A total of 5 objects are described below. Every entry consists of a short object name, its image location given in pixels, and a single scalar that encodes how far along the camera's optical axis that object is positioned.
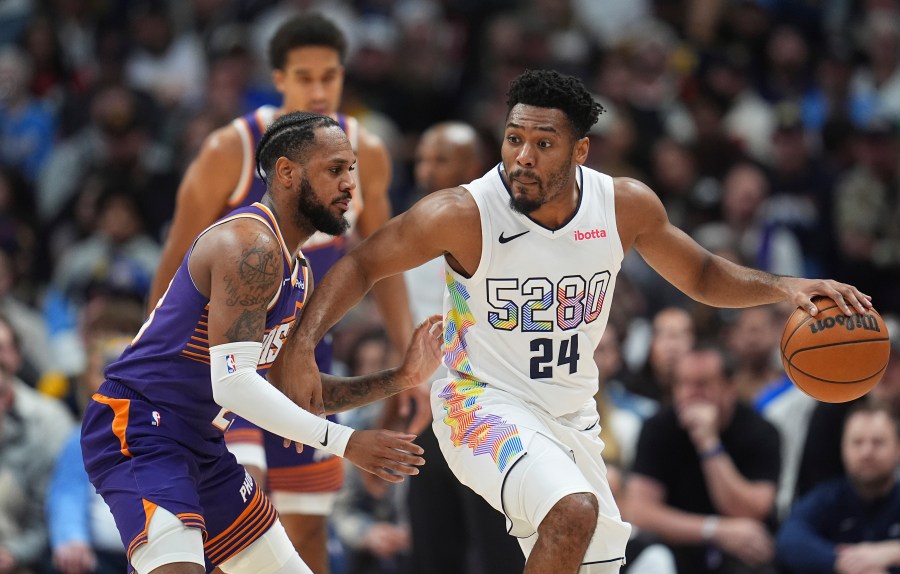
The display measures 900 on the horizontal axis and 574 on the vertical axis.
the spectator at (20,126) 26.87
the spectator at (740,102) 26.67
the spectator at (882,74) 26.48
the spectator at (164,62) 27.92
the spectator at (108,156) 25.16
